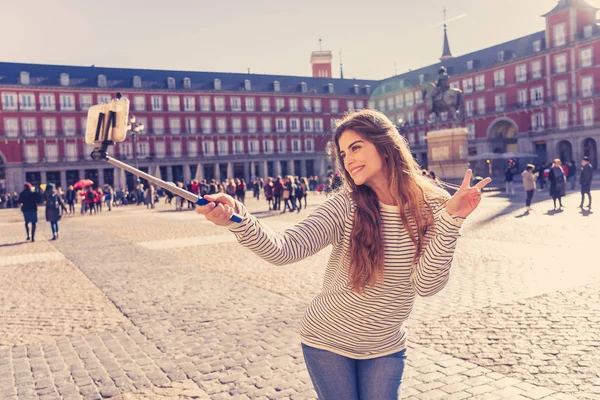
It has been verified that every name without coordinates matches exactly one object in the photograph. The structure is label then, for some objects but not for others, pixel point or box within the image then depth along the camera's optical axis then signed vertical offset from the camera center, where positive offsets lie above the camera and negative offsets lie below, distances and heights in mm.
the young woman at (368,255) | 2033 -303
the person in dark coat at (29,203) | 14602 -262
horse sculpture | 25078 +3259
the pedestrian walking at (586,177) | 16062 -470
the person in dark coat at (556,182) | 16188 -562
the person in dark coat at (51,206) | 15477 -393
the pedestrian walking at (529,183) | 16125 -539
